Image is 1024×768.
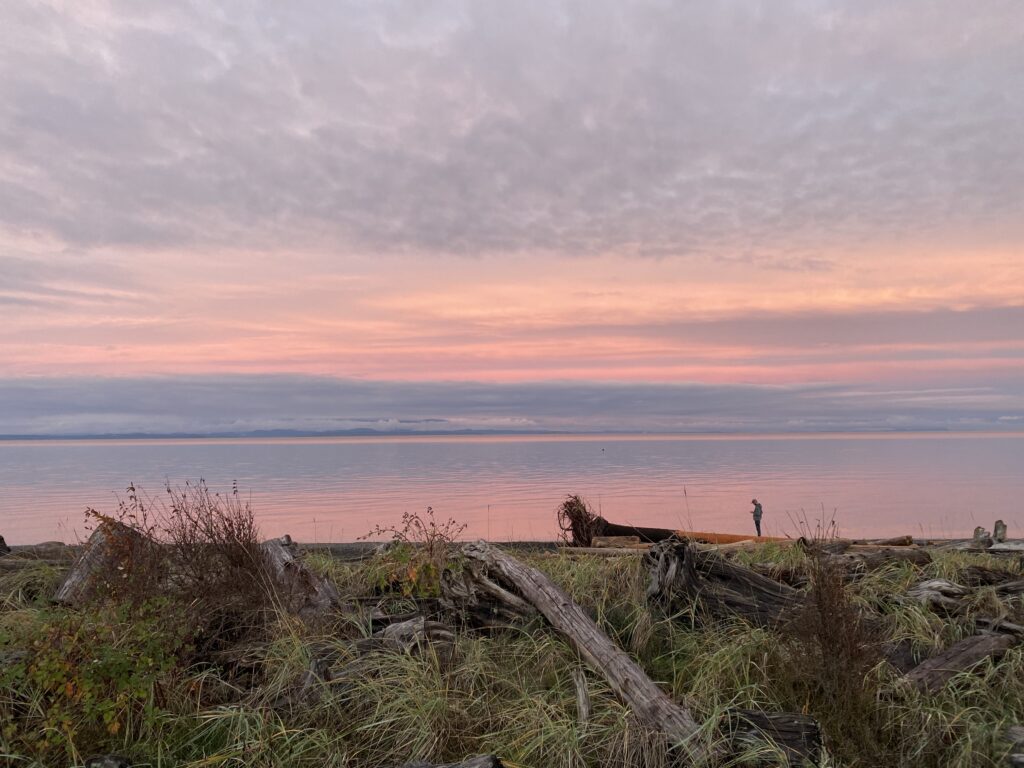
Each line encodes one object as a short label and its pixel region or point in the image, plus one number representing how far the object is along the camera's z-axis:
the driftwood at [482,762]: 4.49
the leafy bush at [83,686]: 4.93
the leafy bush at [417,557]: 8.16
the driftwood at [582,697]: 5.29
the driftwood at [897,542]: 11.71
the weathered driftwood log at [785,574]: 8.63
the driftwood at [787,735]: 4.90
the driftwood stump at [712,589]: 7.46
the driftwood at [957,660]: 6.01
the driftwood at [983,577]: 8.59
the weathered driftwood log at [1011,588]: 8.12
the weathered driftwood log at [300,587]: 7.70
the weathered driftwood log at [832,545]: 6.43
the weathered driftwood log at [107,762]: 4.84
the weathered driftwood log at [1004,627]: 6.91
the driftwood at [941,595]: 7.54
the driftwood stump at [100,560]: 7.80
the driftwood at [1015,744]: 4.98
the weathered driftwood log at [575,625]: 5.16
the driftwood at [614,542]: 12.23
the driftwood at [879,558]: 9.01
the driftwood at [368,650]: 5.68
